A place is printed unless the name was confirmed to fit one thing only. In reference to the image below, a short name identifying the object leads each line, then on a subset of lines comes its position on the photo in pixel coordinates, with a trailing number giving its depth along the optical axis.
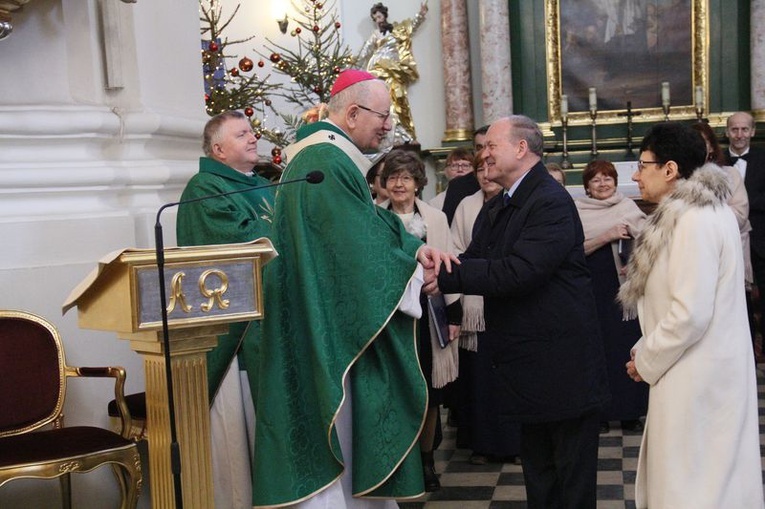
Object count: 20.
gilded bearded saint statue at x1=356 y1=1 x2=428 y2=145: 12.03
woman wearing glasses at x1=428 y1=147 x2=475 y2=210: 7.16
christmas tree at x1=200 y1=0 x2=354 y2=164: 8.17
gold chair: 3.78
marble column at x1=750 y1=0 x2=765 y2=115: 11.20
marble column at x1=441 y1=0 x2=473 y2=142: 11.89
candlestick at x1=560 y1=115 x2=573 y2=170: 11.29
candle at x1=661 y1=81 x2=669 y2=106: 11.20
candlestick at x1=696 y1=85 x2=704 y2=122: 11.18
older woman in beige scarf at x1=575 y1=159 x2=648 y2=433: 6.42
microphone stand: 2.95
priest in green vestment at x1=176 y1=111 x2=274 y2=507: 4.40
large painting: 11.64
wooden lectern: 3.04
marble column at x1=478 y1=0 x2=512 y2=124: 11.68
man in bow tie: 8.02
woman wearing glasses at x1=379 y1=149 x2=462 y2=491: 5.45
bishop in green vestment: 3.59
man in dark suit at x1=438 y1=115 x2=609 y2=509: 3.89
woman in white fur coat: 3.51
